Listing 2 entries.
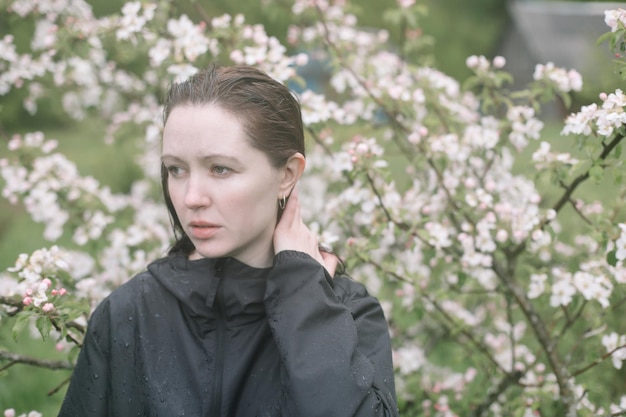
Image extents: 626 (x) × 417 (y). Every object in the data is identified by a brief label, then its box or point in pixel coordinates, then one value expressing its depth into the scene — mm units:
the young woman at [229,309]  1520
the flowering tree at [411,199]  2189
